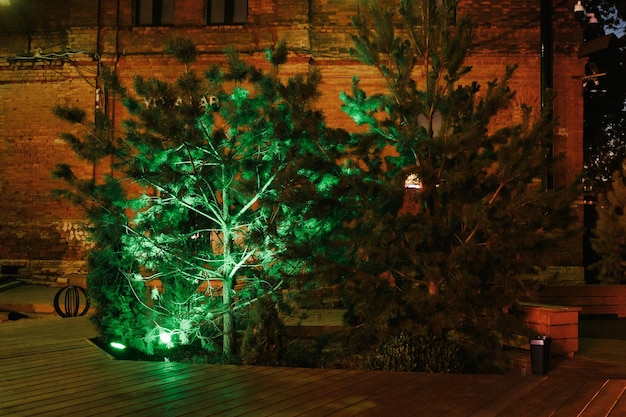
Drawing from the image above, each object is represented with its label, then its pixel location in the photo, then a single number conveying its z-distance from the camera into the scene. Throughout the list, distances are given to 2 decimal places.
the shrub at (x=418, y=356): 6.64
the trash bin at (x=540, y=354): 7.34
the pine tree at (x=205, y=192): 7.32
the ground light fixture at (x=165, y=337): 7.82
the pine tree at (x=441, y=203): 6.81
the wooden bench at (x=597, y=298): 11.88
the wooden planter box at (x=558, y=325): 8.30
